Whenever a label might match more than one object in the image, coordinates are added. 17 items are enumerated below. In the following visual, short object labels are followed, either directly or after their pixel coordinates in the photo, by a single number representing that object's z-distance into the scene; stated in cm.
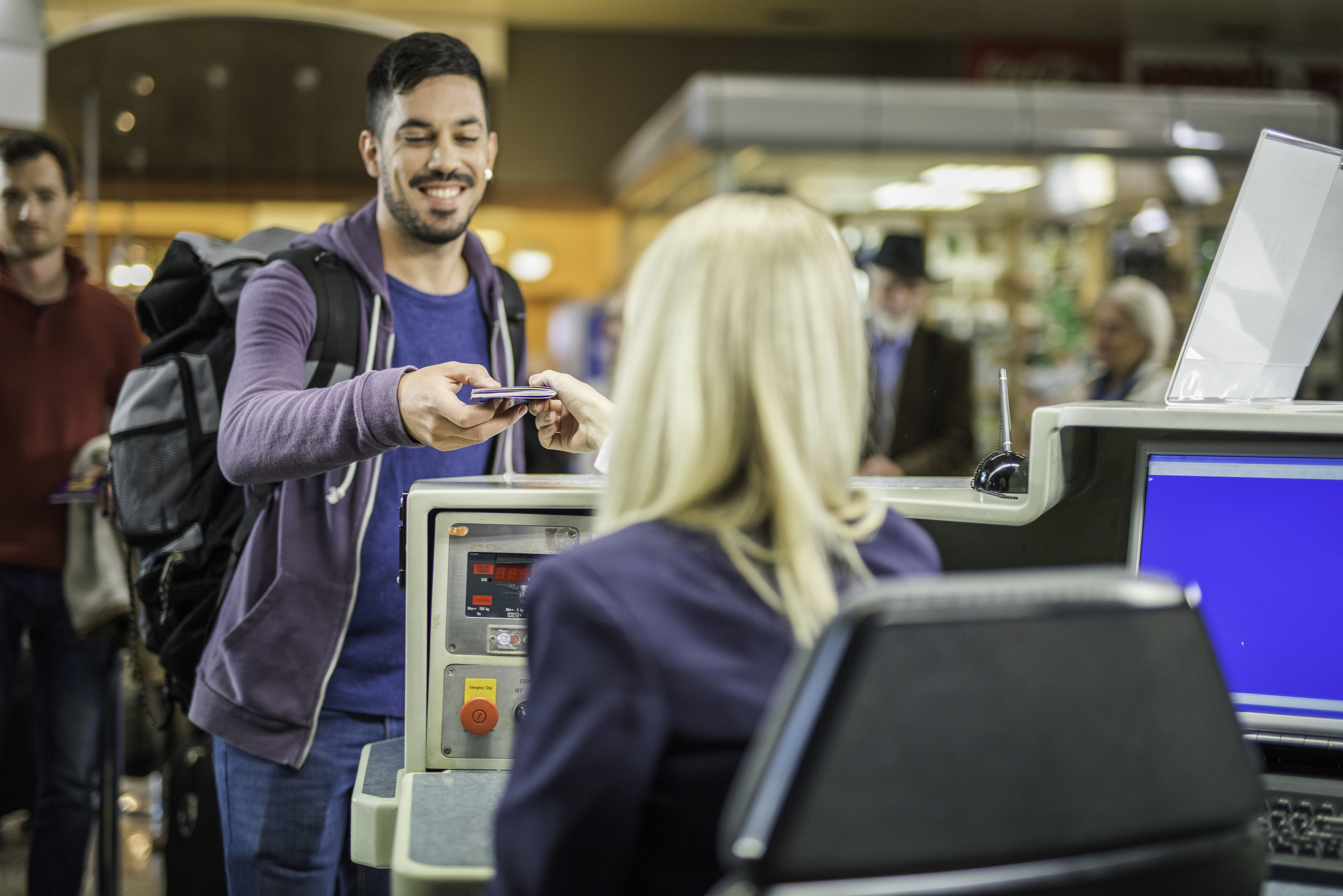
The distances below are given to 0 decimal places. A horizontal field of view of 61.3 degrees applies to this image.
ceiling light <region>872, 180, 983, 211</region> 656
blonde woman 84
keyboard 127
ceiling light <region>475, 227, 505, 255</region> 1002
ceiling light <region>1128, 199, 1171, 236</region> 655
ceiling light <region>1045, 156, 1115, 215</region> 639
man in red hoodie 263
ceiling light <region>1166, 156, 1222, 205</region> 638
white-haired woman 401
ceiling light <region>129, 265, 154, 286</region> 543
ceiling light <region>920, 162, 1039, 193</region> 647
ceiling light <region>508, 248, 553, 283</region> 1023
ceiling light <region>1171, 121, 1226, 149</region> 623
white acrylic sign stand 159
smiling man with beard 163
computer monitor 144
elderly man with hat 423
